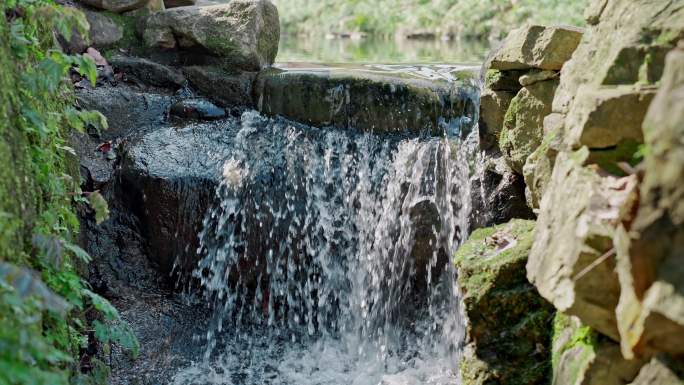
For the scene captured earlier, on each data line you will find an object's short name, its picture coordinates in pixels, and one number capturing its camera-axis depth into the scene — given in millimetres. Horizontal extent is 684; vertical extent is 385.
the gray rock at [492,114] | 4645
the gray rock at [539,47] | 4082
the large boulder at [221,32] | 6055
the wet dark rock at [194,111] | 5812
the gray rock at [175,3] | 7232
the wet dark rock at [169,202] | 4980
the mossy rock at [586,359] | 2590
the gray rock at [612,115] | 2516
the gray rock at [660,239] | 2006
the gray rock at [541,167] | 3248
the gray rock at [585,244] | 2420
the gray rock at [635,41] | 2572
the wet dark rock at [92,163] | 5012
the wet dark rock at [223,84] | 5980
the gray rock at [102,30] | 6172
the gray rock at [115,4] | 6273
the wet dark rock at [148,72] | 6086
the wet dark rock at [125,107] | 5582
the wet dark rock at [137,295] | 4375
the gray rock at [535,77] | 4184
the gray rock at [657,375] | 2242
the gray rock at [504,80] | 4535
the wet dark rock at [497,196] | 4645
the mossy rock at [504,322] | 3262
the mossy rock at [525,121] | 4254
